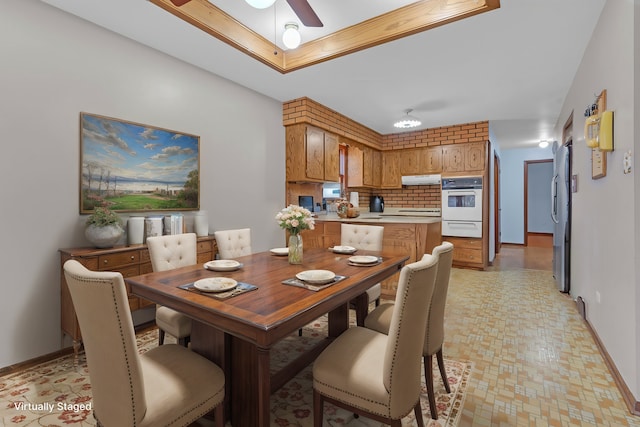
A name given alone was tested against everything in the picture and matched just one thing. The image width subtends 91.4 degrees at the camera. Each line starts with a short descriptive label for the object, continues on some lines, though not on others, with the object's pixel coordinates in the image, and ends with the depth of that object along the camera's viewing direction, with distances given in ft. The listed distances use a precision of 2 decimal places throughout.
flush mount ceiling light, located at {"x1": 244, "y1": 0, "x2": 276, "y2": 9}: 5.73
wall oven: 17.17
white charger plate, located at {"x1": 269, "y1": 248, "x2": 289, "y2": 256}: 8.39
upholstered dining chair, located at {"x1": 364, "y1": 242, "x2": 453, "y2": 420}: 5.40
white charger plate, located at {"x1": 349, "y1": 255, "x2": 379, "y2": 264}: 6.96
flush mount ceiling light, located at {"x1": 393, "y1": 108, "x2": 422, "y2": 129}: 14.96
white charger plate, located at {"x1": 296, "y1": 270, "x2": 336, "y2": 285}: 5.35
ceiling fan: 6.04
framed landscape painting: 8.25
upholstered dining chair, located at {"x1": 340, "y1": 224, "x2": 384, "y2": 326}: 9.87
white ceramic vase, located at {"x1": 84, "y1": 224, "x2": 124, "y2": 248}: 7.70
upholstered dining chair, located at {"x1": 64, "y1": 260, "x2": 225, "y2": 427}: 3.44
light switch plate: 5.73
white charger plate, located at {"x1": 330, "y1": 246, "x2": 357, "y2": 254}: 8.51
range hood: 19.08
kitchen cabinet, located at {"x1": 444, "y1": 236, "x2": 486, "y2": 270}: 17.15
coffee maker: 21.52
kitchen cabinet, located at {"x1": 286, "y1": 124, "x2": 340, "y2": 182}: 14.23
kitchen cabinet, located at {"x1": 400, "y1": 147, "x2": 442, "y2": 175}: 19.07
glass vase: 7.25
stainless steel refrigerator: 12.23
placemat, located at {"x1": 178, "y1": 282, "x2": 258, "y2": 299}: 4.78
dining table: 3.96
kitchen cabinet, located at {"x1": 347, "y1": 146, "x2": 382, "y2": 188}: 19.26
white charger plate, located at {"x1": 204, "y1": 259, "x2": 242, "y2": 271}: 6.46
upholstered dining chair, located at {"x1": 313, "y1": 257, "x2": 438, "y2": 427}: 3.95
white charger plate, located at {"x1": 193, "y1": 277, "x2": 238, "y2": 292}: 4.88
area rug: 5.48
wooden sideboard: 7.36
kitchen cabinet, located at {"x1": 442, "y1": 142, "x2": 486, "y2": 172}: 17.53
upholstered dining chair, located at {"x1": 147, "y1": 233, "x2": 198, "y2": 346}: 6.39
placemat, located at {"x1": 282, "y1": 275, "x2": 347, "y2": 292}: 5.19
